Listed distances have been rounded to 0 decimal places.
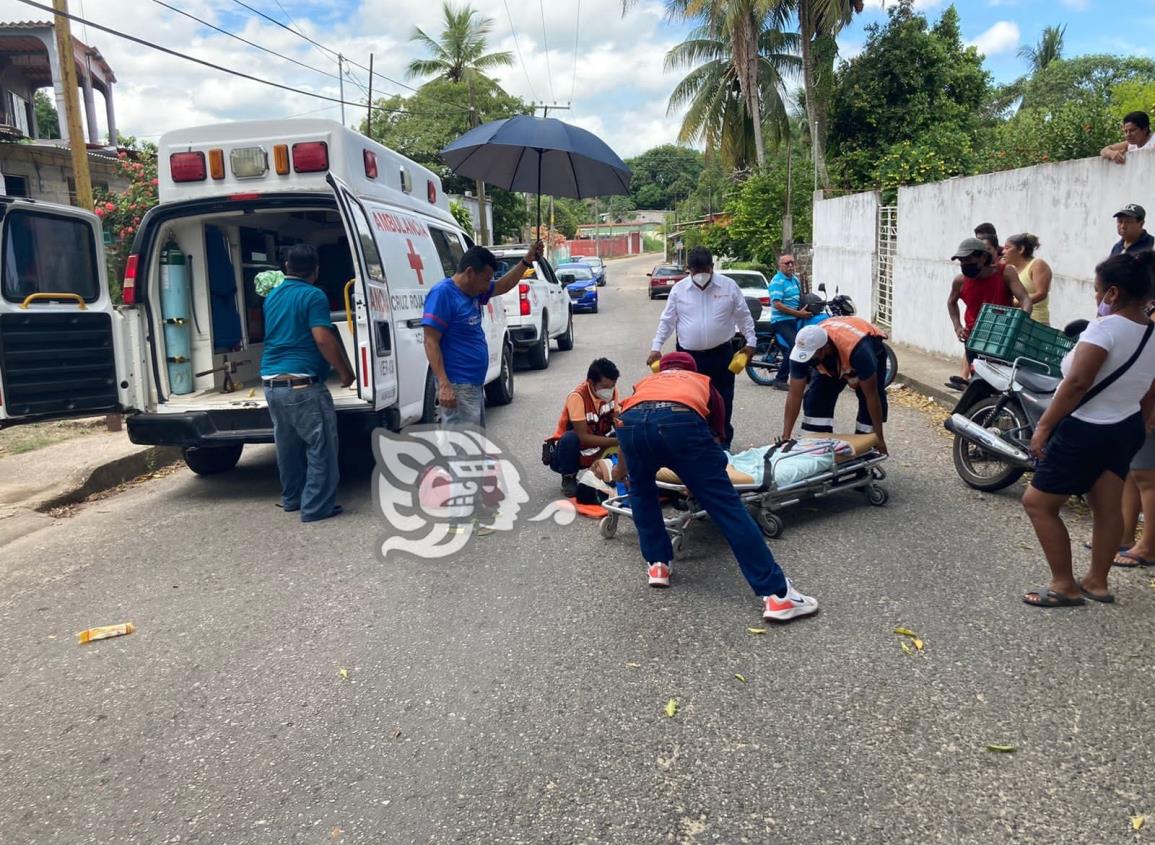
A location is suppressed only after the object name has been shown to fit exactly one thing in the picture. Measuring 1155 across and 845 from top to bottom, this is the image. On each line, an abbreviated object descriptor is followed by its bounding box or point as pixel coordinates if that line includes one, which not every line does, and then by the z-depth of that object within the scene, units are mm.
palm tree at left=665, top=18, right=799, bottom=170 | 27875
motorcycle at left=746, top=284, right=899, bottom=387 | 10848
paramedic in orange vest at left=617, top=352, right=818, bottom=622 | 4027
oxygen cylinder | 6742
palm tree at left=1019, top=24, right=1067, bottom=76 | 50750
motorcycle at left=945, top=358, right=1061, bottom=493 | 5465
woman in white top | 3748
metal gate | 14445
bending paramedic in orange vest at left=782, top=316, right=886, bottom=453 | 5641
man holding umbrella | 5723
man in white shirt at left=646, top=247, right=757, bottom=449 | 6328
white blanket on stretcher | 5273
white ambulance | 5723
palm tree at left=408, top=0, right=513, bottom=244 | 36969
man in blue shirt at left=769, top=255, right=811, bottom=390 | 10156
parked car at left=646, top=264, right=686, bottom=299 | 31141
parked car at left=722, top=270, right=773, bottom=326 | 16156
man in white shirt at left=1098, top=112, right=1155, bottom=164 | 7188
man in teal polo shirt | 5844
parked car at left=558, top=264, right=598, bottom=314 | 25844
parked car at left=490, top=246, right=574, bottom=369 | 12977
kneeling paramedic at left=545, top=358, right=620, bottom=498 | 5879
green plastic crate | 5711
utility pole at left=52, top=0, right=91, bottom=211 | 10914
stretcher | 5090
